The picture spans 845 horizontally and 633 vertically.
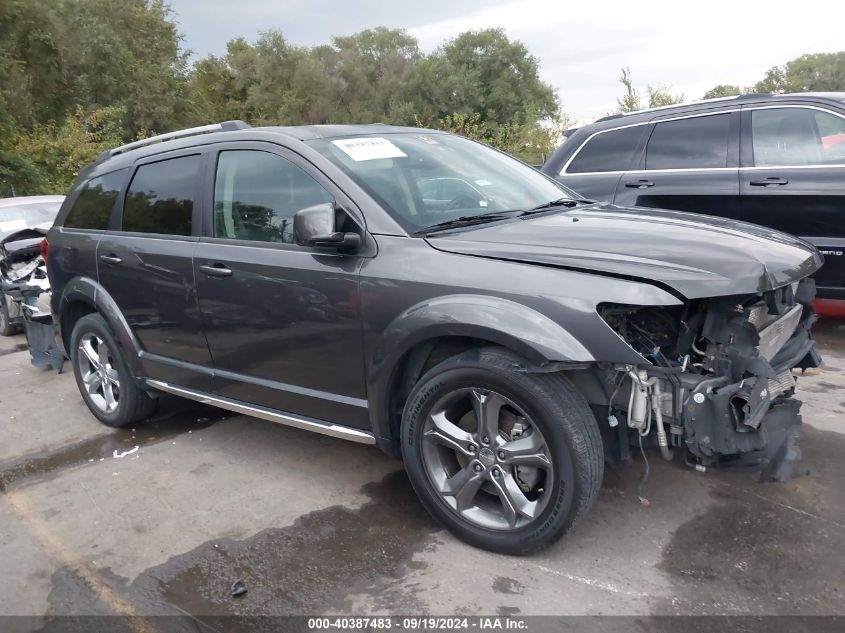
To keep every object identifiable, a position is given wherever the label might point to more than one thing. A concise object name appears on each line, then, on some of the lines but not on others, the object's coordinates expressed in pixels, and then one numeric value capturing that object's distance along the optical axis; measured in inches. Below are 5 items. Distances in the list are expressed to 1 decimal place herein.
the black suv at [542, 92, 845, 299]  198.5
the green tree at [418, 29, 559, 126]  1803.6
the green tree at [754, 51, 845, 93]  2297.0
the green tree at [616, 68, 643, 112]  633.0
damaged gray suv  102.3
